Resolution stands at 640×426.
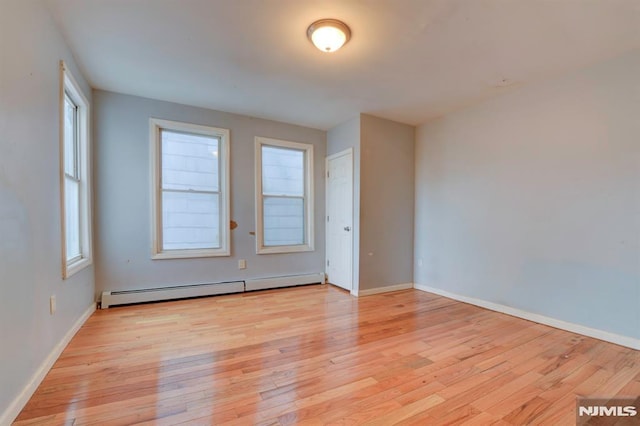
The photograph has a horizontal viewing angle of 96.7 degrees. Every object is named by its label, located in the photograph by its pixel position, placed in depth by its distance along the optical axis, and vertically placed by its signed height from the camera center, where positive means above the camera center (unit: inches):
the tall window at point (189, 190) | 143.4 +11.1
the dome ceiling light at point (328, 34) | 82.0 +52.4
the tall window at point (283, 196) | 167.0 +8.6
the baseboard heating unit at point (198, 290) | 131.6 -41.2
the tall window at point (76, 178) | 104.9 +13.1
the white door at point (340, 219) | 160.6 -5.5
